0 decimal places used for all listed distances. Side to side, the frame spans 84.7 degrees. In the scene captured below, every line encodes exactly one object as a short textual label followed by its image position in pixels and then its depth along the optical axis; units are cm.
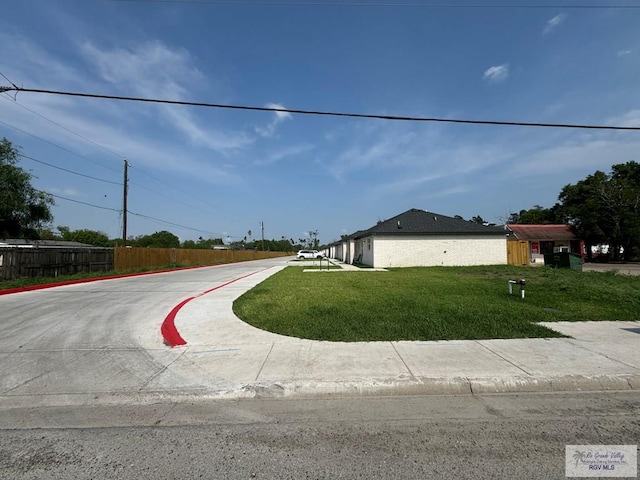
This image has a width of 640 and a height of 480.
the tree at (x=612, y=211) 4072
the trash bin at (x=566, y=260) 2238
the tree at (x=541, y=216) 5770
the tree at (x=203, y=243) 10350
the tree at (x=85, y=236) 9004
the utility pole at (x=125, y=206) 3103
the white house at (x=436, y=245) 2662
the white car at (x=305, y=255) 5991
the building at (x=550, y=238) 4644
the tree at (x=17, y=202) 2947
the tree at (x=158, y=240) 8916
